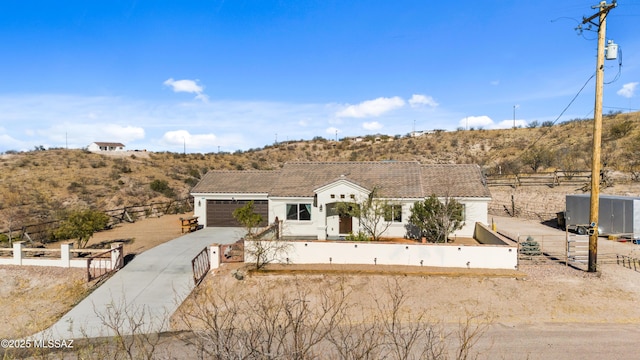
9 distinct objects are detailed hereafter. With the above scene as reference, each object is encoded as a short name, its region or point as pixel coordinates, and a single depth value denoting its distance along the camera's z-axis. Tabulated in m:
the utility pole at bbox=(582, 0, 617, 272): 14.98
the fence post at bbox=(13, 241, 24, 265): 17.78
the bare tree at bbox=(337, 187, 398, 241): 21.03
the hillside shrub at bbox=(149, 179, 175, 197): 44.90
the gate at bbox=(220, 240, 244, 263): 17.89
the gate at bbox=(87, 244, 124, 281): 17.22
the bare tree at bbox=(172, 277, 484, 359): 11.02
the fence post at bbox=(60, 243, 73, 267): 17.47
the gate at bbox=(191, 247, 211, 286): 16.09
